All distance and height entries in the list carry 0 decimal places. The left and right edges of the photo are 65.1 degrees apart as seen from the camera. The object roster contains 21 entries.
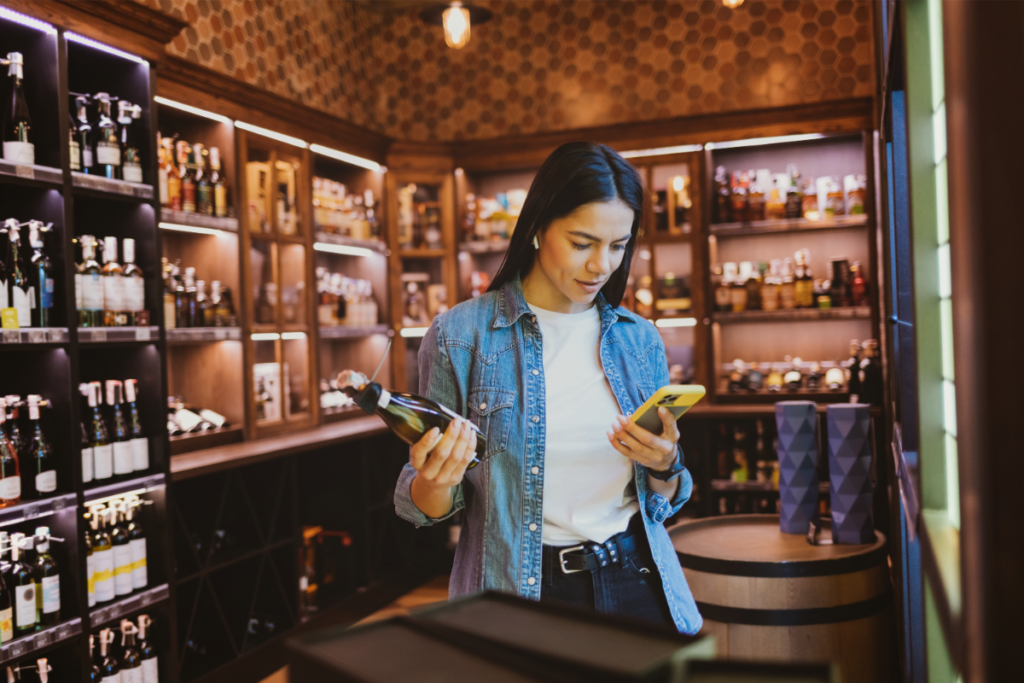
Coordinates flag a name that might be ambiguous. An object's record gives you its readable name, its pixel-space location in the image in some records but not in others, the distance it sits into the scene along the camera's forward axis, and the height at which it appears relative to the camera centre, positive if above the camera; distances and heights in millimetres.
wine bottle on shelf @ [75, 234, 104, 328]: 2787 +220
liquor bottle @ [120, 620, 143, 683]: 2902 -1134
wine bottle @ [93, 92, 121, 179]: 2855 +737
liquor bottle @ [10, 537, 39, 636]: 2496 -743
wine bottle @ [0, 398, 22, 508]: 2496 -385
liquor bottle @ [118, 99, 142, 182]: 2924 +750
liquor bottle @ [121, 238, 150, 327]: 2930 +214
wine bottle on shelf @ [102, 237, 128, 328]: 2873 +211
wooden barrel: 2162 -774
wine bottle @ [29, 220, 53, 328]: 2613 +229
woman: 1450 -166
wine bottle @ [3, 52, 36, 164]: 2562 +770
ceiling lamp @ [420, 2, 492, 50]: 4254 +1719
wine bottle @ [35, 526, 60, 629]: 2572 -747
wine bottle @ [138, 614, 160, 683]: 2973 -1146
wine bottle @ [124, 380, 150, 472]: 2926 -311
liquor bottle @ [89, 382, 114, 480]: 2789 -335
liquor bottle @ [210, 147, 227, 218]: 3816 +756
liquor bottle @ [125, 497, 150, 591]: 2926 -725
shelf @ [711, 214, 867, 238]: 4508 +578
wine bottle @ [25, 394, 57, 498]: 2576 -365
